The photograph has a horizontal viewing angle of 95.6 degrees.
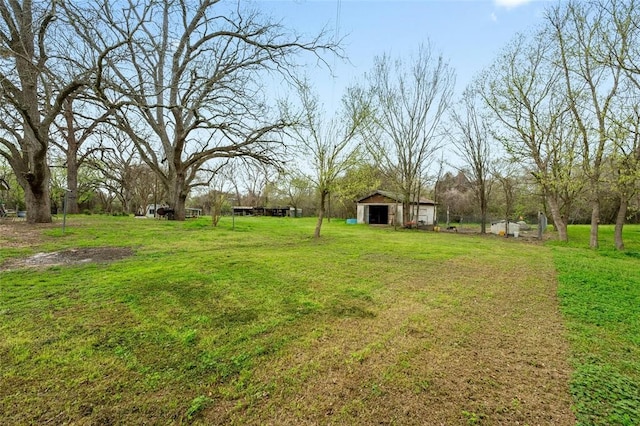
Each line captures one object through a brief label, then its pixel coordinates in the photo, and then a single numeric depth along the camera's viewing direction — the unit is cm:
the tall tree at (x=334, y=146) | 1091
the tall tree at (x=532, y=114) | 1334
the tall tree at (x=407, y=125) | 1945
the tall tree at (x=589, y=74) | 1034
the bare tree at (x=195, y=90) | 816
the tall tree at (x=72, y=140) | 1617
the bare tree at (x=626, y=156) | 963
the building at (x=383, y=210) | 2607
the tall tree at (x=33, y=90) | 770
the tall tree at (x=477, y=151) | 1933
